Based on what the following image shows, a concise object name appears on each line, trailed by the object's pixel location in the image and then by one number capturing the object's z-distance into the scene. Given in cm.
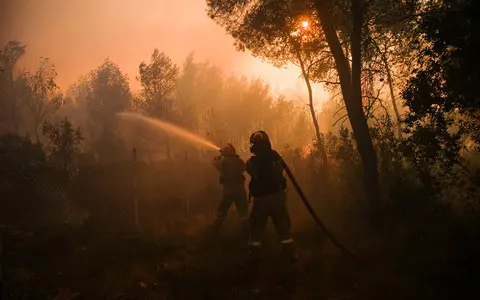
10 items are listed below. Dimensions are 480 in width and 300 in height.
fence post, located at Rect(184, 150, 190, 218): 1165
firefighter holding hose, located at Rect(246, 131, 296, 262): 626
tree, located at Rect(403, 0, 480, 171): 634
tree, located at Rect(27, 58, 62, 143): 4675
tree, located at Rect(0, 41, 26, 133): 4738
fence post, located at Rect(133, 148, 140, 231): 967
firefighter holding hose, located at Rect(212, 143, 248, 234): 869
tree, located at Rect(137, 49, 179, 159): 3694
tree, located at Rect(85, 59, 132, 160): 4553
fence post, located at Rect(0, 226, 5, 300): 431
